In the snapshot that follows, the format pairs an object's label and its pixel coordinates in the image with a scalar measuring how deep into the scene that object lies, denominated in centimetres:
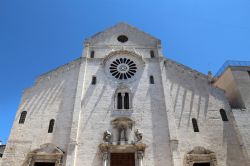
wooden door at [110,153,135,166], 1466
